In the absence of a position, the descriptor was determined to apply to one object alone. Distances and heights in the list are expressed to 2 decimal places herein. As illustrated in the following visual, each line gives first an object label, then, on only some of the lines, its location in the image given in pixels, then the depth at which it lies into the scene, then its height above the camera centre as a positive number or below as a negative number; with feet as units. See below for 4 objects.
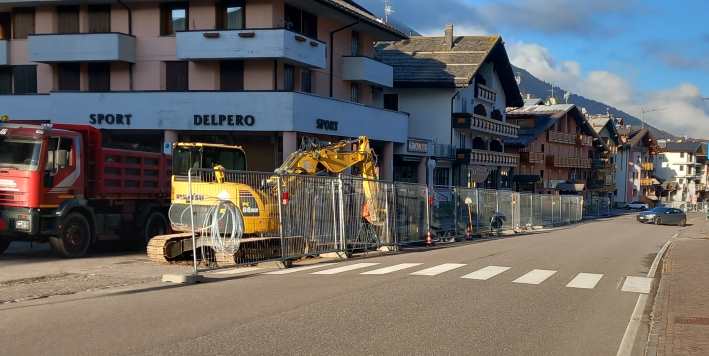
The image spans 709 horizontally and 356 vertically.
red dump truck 55.26 -1.07
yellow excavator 52.44 -1.76
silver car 182.09 -11.01
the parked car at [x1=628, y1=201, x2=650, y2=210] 330.85 -14.95
